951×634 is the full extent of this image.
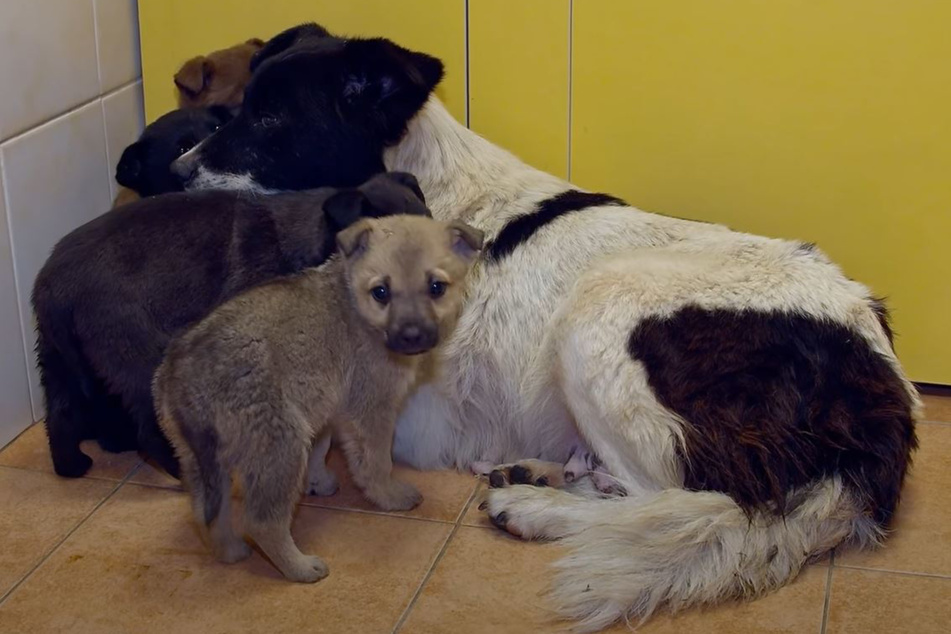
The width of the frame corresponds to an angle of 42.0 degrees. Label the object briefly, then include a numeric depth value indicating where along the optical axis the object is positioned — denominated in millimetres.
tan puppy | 2391
